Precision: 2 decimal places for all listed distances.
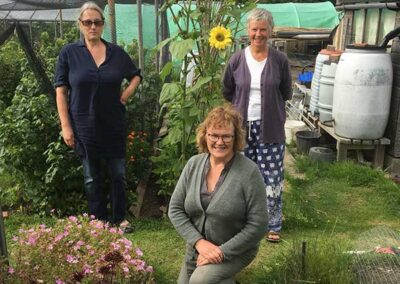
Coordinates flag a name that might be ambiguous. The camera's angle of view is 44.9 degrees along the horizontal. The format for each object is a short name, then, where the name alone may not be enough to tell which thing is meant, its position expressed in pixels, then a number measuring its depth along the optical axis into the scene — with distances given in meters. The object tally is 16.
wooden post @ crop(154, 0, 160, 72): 6.23
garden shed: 5.50
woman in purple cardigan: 3.26
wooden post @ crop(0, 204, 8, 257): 2.35
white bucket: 6.88
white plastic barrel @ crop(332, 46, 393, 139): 5.41
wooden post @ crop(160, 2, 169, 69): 7.04
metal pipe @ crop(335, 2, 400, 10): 5.83
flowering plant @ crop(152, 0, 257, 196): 3.41
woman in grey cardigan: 2.43
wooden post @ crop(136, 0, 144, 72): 5.00
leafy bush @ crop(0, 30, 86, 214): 3.98
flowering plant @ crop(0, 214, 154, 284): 2.25
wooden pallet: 5.59
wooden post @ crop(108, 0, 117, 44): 4.43
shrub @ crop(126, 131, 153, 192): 4.42
